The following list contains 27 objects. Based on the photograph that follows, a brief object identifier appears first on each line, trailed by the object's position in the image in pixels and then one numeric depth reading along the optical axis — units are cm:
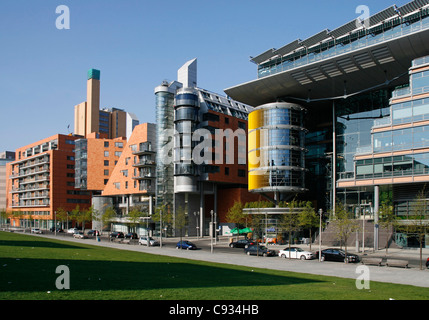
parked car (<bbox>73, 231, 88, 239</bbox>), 7842
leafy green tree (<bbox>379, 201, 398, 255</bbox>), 5210
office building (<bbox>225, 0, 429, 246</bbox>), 6056
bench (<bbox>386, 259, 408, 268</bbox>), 3769
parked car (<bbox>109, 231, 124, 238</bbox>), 8412
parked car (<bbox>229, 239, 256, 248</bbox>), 6308
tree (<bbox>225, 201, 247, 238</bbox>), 7988
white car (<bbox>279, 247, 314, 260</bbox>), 4609
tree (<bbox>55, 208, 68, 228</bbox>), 10906
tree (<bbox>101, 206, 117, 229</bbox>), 8542
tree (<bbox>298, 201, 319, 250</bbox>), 6202
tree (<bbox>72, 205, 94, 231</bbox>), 9334
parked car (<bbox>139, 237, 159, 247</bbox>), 6562
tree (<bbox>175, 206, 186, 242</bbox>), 6986
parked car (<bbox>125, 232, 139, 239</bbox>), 8241
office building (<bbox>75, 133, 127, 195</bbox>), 11644
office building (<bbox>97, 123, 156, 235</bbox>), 9775
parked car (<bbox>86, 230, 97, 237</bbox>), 9181
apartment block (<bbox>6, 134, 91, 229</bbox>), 12238
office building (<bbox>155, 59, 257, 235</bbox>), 8794
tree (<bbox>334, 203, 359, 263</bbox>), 4534
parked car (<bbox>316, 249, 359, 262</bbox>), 4482
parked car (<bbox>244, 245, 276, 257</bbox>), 4959
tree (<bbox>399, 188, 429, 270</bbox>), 3896
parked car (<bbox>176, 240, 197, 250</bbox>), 5881
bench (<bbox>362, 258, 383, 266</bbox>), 3919
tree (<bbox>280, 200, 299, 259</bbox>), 5769
